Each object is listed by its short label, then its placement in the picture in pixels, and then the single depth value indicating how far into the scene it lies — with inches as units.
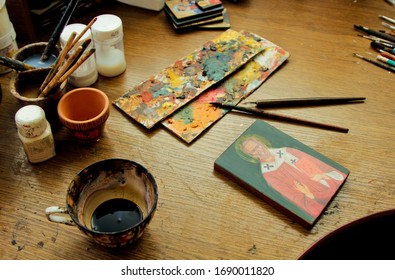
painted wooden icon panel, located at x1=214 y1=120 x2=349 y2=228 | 29.0
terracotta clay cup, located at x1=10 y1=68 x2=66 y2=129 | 30.8
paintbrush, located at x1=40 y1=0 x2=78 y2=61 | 34.3
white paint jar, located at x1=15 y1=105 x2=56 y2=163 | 28.5
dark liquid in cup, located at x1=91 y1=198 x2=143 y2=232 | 27.2
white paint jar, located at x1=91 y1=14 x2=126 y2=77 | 35.6
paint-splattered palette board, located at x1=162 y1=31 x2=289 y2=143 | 34.0
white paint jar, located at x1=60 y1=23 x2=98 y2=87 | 35.1
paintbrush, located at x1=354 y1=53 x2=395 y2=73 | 40.0
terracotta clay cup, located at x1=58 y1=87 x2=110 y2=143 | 30.4
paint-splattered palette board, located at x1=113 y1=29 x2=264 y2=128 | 34.9
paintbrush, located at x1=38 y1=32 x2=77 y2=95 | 31.5
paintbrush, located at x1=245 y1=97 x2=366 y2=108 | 35.9
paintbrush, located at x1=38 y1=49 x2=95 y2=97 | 30.9
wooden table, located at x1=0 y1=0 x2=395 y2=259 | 27.5
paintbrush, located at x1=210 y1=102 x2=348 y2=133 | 34.9
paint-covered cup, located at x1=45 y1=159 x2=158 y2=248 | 26.2
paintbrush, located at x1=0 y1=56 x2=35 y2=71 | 31.3
